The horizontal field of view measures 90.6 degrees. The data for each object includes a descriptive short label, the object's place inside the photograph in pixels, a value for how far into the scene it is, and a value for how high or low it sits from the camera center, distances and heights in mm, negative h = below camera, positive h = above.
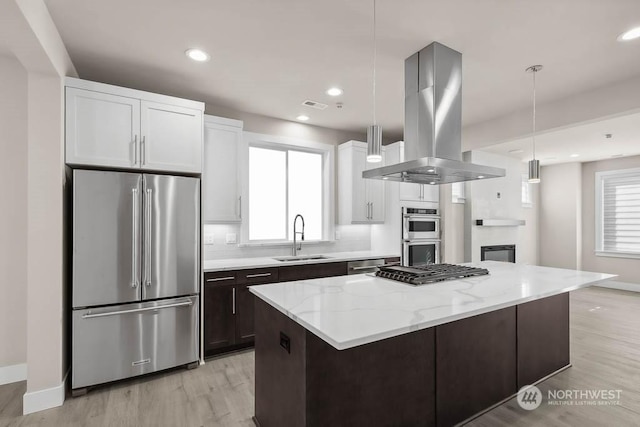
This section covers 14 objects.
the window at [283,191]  4152 +303
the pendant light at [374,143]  2170 +482
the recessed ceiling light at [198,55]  2576 +1319
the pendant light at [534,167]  2850 +432
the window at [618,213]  5965 +14
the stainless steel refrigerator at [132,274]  2469 -510
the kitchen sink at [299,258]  3869 -576
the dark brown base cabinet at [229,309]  3082 -964
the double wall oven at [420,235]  4457 -320
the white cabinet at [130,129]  2486 +718
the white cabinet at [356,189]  4469 +344
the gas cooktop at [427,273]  2234 -457
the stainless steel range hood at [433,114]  2486 +807
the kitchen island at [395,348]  1512 -797
